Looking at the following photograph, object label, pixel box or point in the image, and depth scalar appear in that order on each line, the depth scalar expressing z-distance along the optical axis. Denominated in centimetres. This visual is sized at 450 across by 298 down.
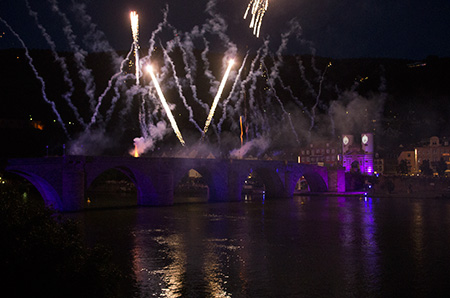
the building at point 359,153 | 13745
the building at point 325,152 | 14465
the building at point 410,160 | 14175
